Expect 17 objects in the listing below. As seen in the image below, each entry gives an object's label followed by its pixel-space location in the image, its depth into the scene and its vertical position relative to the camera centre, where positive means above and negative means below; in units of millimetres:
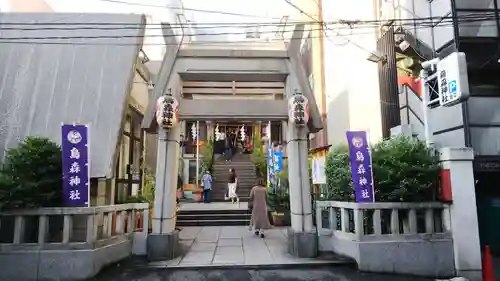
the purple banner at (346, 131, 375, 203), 7848 +285
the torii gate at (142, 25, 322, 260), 8430 +1887
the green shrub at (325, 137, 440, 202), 7832 +174
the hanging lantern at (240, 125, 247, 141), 27619 +4062
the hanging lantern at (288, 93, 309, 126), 8414 +1827
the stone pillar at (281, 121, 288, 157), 9438 +2182
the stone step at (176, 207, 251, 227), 13945 -1656
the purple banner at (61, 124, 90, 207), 7320 +299
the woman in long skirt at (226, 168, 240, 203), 18484 -417
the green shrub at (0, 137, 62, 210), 6992 +125
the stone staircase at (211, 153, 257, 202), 21148 +340
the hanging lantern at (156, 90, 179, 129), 8156 +1769
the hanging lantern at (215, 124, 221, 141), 27944 +3990
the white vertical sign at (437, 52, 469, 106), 7778 +2430
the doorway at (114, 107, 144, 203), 10469 +729
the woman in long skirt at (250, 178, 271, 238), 11320 -1003
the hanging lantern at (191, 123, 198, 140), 26334 +4040
